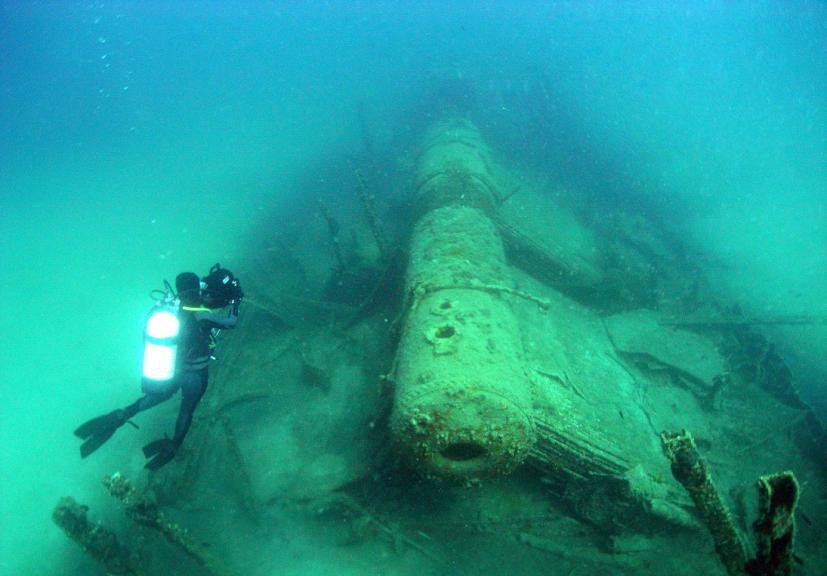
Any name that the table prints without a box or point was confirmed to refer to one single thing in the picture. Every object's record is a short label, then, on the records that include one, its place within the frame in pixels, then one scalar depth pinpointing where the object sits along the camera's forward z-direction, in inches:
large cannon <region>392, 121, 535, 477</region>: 135.4
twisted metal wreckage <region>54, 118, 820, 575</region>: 101.7
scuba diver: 174.6
